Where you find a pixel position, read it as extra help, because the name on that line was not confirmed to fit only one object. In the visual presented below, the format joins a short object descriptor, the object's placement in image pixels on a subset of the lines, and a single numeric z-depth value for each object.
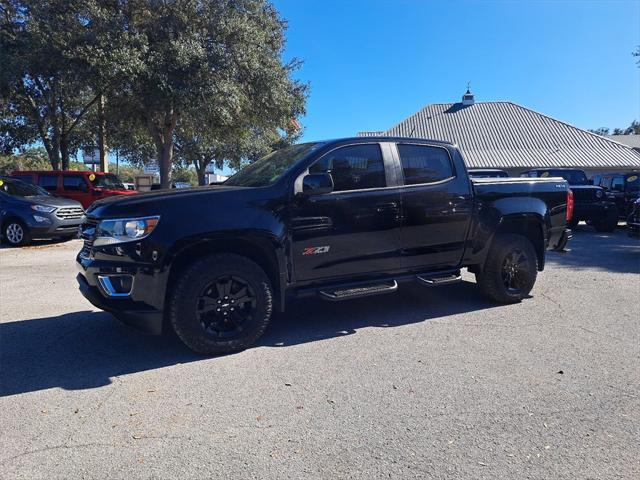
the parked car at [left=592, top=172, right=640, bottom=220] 15.99
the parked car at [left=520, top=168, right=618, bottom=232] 13.83
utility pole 20.69
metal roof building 30.77
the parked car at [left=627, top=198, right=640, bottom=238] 10.15
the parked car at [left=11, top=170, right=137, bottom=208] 15.65
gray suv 11.16
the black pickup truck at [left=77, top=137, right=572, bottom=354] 3.93
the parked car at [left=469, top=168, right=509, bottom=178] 11.29
